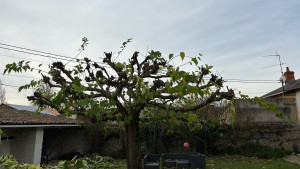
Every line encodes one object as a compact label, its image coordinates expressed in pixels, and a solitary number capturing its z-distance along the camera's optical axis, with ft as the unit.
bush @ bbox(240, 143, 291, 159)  34.22
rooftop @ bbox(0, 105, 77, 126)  25.01
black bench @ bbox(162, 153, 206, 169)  22.61
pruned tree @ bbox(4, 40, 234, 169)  10.76
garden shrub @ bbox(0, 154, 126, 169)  3.86
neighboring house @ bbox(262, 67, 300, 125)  42.37
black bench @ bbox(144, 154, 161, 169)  24.75
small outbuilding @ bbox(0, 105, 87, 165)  27.01
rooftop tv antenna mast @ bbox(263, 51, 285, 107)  45.70
